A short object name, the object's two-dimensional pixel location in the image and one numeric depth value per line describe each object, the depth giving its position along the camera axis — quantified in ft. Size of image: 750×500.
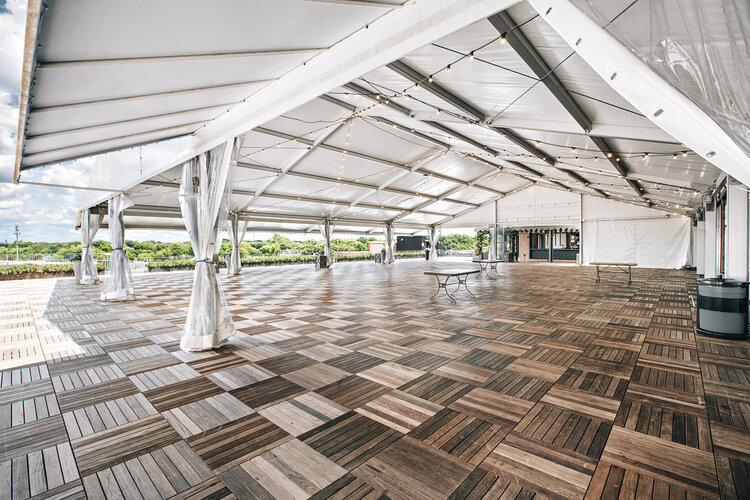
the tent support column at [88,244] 32.68
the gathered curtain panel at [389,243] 63.87
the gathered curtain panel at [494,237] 67.56
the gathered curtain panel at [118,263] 22.95
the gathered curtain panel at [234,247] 43.88
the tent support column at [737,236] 14.38
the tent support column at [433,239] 76.59
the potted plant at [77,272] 34.51
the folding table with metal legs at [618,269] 30.31
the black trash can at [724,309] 12.28
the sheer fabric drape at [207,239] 11.97
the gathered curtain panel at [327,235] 55.88
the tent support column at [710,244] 26.89
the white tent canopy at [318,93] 5.88
